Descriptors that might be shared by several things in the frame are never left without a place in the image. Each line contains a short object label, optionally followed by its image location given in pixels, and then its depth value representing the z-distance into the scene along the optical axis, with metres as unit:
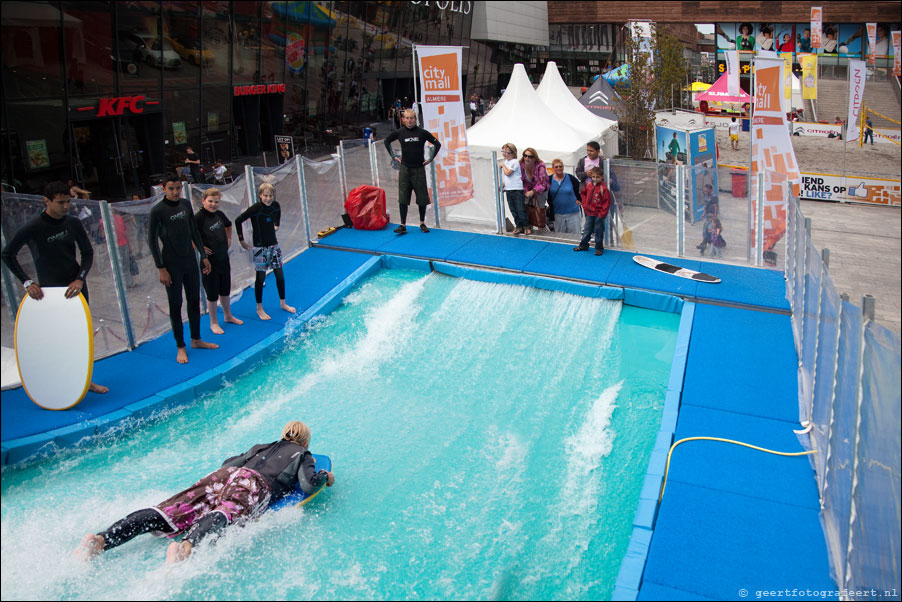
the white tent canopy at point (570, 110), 18.53
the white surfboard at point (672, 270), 9.95
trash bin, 10.16
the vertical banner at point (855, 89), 20.55
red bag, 12.63
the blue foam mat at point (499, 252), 10.73
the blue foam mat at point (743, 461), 5.59
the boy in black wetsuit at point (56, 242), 5.86
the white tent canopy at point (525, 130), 15.12
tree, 20.61
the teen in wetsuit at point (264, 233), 8.68
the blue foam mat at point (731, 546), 4.64
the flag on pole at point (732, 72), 26.59
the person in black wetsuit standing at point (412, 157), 11.34
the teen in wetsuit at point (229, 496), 4.69
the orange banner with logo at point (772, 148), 10.12
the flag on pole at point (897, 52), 38.47
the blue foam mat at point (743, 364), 6.91
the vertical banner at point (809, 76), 29.30
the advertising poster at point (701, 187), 10.33
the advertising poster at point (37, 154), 14.91
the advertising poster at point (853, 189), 17.78
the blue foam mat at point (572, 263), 10.20
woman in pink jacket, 11.23
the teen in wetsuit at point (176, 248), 7.19
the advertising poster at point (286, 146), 19.50
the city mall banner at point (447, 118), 12.16
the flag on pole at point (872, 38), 40.16
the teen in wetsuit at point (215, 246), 7.87
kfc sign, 16.22
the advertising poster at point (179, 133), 18.69
